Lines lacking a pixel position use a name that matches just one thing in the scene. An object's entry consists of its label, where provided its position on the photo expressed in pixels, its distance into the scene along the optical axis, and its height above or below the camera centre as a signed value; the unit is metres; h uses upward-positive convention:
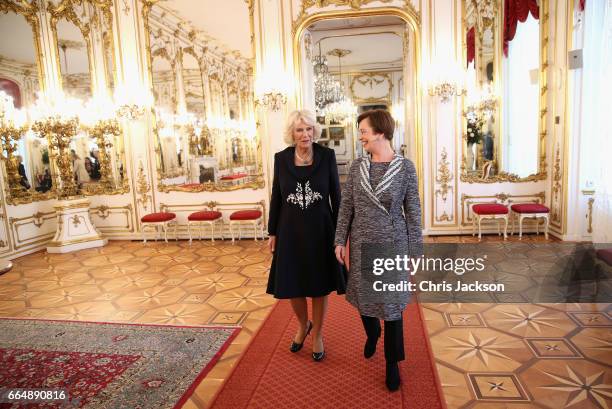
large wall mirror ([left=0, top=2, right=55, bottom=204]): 6.45 +1.32
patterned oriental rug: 2.46 -1.35
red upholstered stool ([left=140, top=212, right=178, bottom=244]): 6.58 -0.90
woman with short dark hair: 2.17 -0.28
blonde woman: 2.53 -0.38
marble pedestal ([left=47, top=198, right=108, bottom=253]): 6.64 -0.98
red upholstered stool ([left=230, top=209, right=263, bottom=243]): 6.39 -0.88
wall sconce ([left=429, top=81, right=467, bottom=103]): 6.05 +0.90
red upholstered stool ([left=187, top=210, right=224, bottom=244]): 6.51 -0.87
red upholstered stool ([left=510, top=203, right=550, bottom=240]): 5.66 -0.89
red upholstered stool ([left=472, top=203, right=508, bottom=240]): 5.80 -0.89
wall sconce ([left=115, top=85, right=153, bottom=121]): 6.80 +1.08
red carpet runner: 2.27 -1.34
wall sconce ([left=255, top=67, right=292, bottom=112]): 6.40 +1.13
